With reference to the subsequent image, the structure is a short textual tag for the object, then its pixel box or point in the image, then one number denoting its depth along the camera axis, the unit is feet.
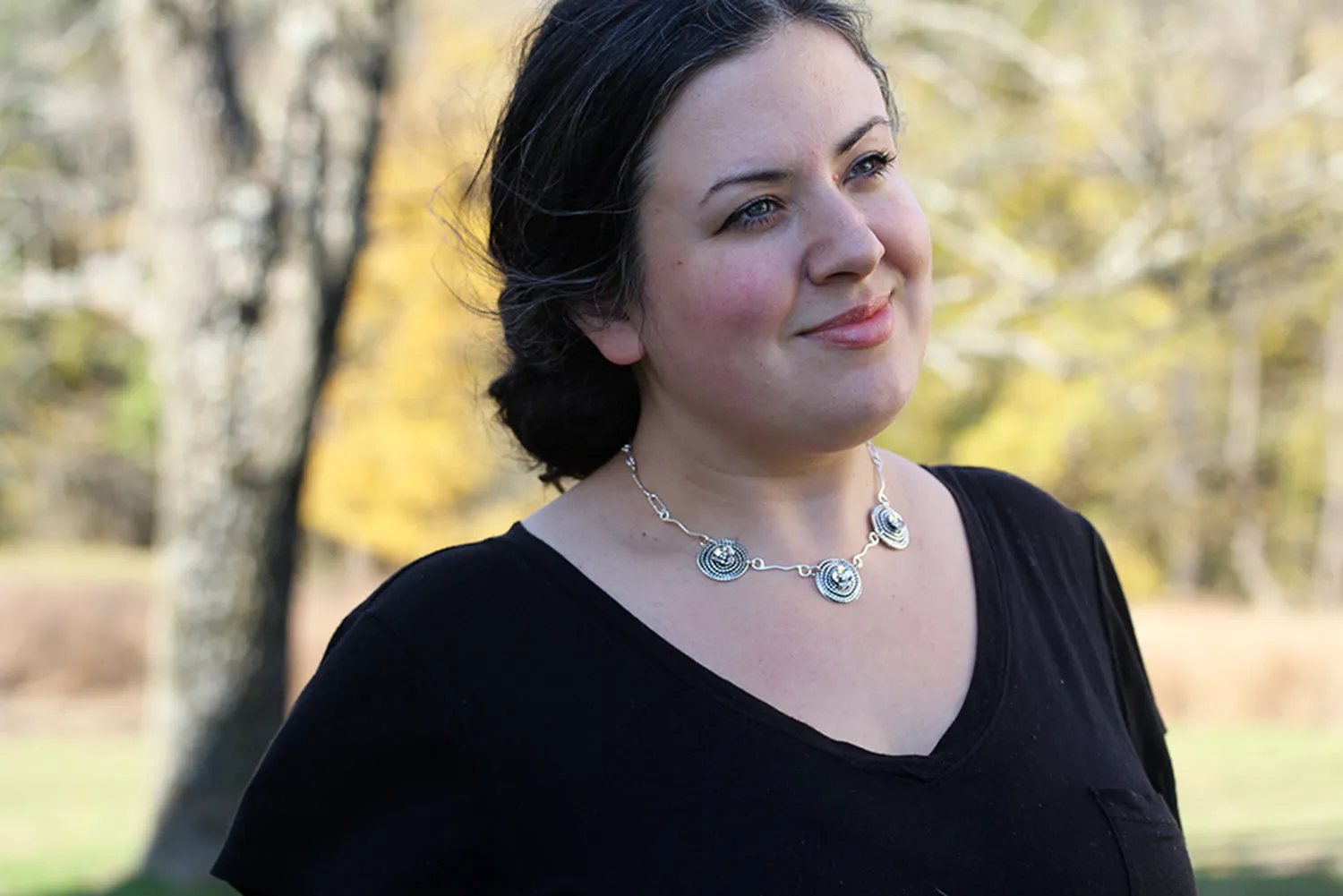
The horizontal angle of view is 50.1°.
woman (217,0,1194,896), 5.01
